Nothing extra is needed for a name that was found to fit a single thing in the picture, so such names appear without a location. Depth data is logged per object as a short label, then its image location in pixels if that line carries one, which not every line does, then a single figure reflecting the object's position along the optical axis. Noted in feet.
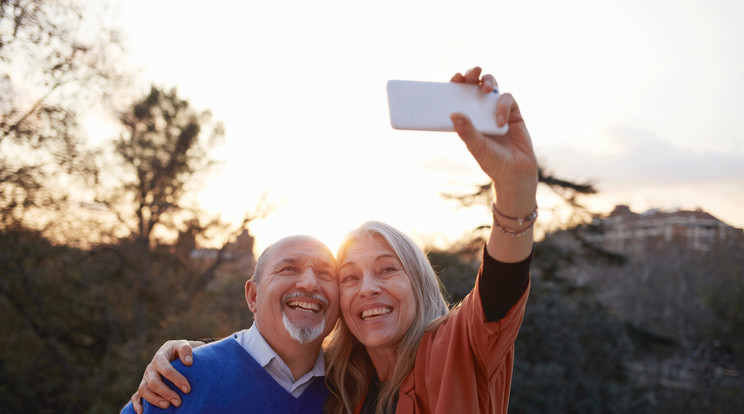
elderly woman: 5.91
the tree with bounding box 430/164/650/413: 24.90
